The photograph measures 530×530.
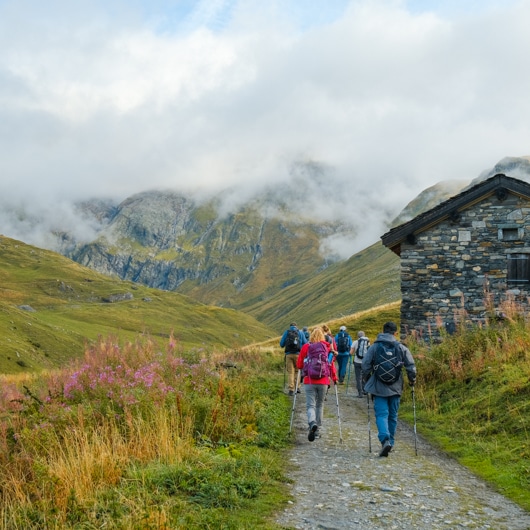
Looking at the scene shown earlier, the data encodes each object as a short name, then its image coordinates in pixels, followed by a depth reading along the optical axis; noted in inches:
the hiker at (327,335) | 725.2
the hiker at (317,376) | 487.8
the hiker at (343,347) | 862.5
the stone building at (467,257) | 885.8
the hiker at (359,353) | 747.4
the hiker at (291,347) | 772.0
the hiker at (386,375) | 430.9
